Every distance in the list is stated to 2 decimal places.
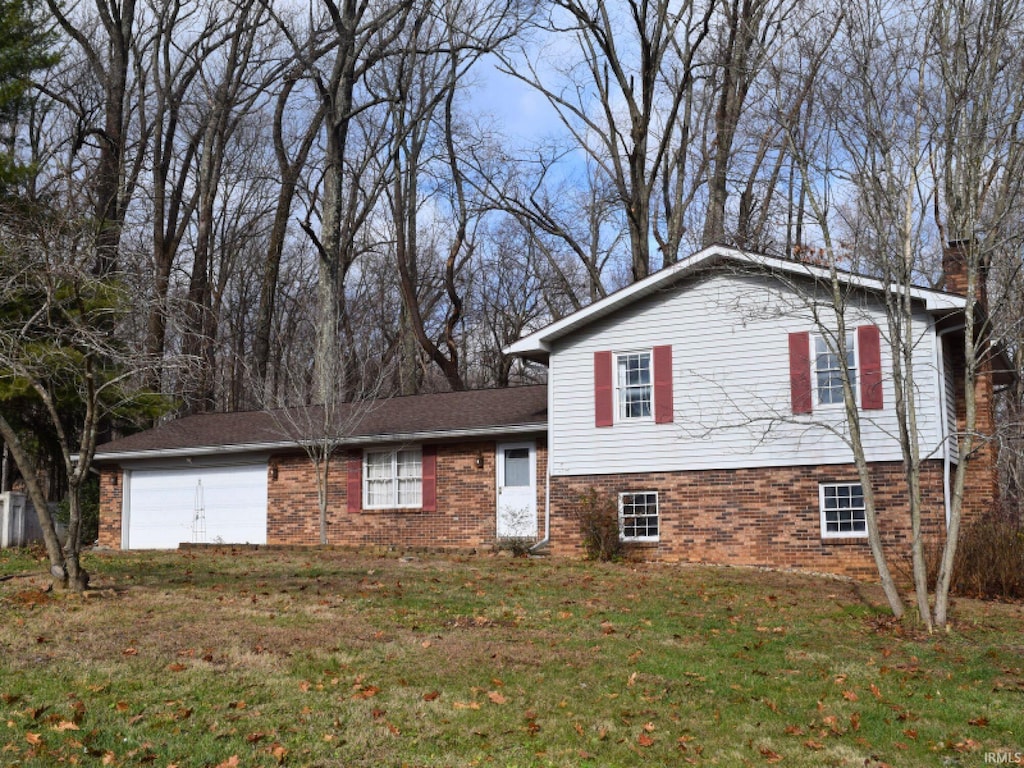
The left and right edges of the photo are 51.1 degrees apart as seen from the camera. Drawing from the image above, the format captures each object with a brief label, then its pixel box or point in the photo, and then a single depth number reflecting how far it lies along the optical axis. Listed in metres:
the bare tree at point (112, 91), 27.38
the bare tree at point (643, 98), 27.44
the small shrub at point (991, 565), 14.91
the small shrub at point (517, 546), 18.61
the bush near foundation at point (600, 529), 18.31
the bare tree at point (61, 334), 10.98
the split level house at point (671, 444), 17.11
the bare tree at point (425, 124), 30.91
